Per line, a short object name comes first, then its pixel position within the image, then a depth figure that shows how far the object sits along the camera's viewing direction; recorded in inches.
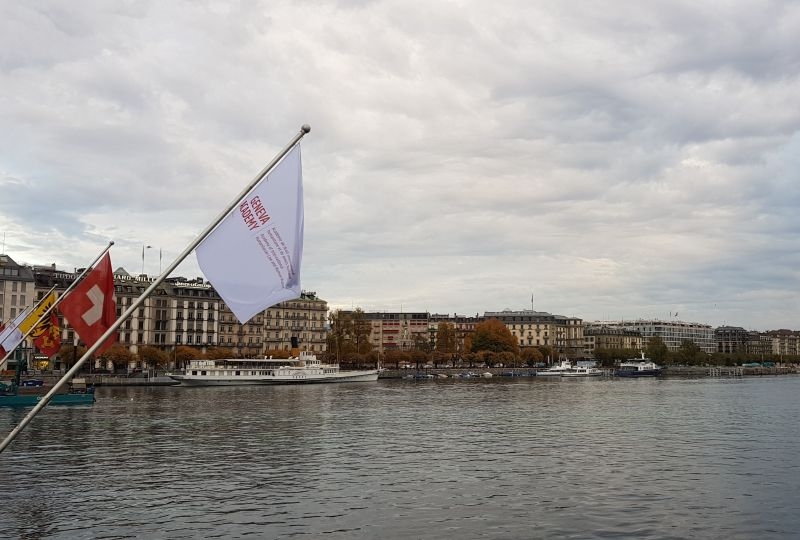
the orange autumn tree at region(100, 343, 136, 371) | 6210.6
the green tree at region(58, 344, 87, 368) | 5909.5
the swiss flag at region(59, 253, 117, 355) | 1119.6
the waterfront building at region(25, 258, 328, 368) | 7245.1
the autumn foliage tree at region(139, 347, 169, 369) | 6284.5
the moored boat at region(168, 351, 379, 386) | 5703.7
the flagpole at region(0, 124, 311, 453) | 687.1
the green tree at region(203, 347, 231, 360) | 7012.8
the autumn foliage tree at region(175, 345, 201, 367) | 6771.7
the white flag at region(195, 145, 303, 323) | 755.4
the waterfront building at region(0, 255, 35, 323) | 6402.6
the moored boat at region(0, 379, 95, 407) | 3157.0
